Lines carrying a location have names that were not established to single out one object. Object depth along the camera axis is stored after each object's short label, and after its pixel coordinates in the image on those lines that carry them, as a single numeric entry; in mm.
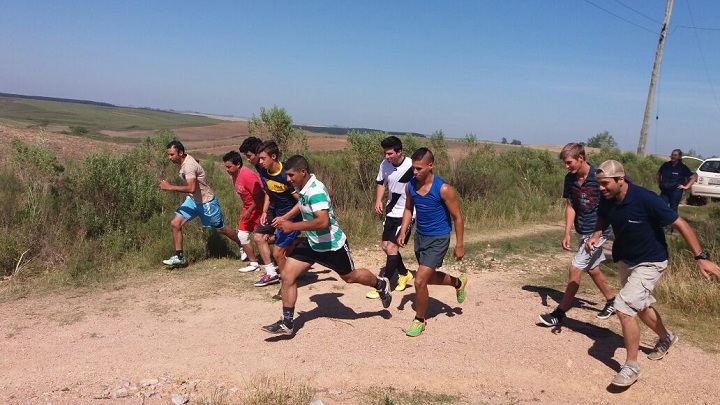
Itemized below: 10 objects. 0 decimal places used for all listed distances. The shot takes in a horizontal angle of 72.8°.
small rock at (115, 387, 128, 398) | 3864
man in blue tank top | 4824
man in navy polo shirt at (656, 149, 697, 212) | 9977
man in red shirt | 6645
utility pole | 18766
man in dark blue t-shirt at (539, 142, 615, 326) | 5109
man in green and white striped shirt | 4660
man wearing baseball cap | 4047
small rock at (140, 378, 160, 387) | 4012
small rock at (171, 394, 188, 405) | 3741
